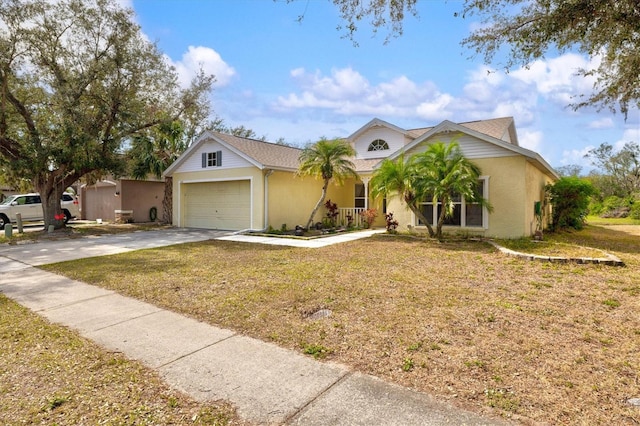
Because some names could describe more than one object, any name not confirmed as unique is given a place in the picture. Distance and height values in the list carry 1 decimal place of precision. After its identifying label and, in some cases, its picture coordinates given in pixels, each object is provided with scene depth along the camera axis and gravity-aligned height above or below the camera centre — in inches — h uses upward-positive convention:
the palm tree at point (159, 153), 722.8 +111.9
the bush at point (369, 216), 645.3 -22.7
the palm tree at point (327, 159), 548.1 +68.9
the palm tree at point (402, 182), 453.7 +27.5
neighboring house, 826.8 +14.8
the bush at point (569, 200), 533.3 +3.2
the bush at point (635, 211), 912.3 -25.0
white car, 748.0 -3.6
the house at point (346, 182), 465.4 +35.7
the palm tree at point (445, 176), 426.9 +32.1
